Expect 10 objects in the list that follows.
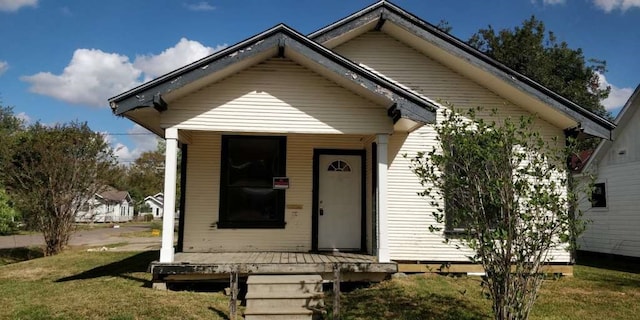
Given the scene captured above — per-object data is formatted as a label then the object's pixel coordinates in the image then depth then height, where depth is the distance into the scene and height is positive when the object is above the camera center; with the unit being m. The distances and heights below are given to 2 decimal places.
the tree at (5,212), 16.25 -0.14
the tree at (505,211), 4.54 -0.02
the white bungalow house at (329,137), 7.85 +1.45
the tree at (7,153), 16.33 +3.26
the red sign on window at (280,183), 9.41 +0.56
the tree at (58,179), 15.41 +1.08
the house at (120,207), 60.58 +0.20
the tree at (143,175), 71.00 +5.51
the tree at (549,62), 28.59 +9.96
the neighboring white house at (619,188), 12.23 +0.61
